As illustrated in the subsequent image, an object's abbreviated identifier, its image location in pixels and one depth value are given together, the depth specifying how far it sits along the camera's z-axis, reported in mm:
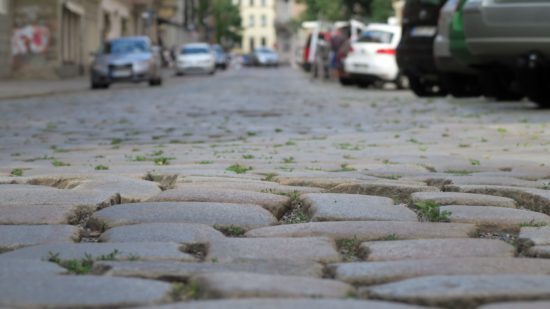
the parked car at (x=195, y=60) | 50875
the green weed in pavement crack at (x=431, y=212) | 4230
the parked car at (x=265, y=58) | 90250
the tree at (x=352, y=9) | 49969
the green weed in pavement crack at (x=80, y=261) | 2998
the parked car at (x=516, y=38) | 12594
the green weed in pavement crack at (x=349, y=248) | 3349
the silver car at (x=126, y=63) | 29125
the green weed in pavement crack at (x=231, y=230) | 3838
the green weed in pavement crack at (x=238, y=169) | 6085
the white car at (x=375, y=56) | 26344
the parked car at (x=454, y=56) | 14555
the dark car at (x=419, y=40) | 18344
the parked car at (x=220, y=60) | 69688
